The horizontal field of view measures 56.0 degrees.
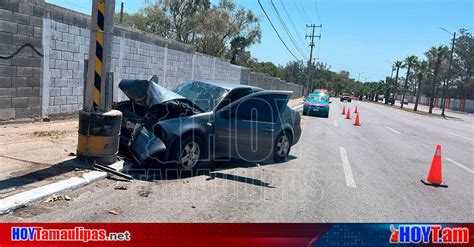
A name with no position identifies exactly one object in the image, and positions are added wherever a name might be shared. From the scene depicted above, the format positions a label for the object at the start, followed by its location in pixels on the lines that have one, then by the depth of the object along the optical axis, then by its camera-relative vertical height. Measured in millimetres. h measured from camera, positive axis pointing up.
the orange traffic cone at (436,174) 8477 -1498
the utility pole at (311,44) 77562 +7229
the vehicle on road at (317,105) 26531 -1228
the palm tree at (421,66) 94000 +6171
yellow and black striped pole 7340 +208
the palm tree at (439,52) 64512 +7172
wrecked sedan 7363 -873
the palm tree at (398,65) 108438 +6677
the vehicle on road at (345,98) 87625 -2098
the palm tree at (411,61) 99250 +7309
